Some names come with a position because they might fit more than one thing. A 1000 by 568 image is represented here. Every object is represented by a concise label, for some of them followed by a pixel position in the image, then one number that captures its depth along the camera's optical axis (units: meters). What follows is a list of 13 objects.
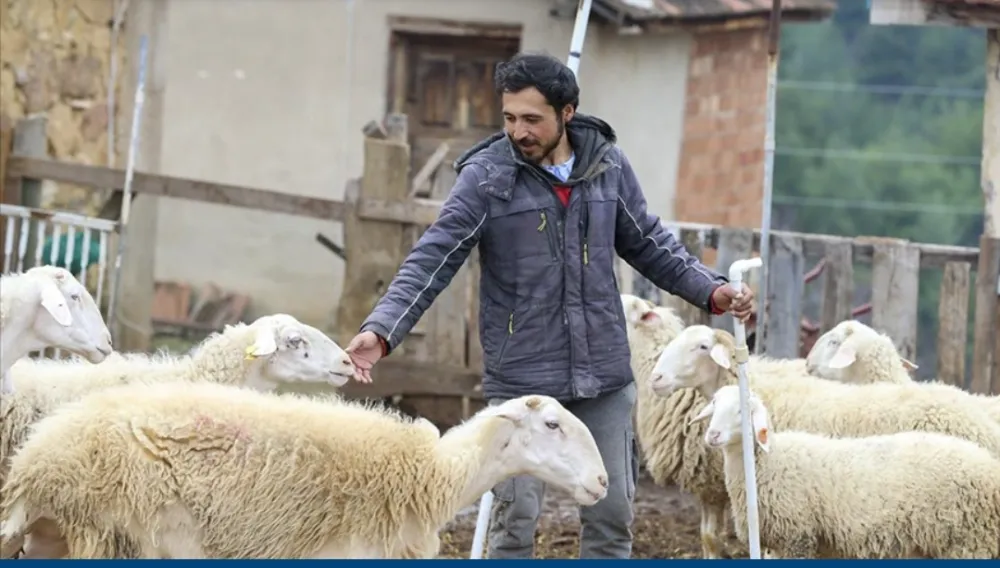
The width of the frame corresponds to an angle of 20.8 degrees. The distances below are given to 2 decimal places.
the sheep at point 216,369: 10.64
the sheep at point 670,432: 12.21
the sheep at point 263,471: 8.41
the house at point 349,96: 20.45
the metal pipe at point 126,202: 15.25
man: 8.86
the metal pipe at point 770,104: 13.10
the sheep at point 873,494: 10.49
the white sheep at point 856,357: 12.63
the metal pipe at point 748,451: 9.40
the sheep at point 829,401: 11.52
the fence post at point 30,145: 15.86
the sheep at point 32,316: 9.34
